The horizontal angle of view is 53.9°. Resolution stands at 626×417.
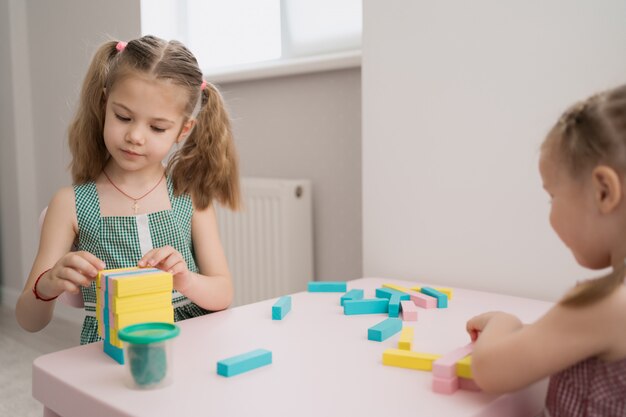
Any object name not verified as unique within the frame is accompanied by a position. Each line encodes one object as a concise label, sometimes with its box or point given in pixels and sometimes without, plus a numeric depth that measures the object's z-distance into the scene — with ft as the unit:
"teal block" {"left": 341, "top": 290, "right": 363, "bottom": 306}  3.55
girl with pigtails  3.43
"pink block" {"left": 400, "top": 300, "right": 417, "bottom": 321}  3.18
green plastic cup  2.16
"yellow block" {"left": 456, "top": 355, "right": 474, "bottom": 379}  2.23
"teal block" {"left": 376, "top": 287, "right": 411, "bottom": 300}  3.55
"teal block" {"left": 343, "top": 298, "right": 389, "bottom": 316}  3.31
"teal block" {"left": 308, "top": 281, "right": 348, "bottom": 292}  3.85
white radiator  5.83
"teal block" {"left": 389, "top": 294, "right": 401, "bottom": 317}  3.29
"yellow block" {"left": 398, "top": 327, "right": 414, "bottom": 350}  2.63
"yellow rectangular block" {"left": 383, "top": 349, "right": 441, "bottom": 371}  2.44
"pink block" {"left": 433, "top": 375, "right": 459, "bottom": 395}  2.20
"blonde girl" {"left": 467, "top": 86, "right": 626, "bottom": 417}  1.89
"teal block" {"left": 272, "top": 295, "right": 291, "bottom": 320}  3.18
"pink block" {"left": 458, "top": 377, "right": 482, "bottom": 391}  2.23
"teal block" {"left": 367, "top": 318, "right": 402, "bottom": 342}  2.82
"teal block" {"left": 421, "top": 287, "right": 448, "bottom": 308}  3.49
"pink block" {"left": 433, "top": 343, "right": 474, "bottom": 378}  2.22
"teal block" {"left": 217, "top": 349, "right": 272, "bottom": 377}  2.35
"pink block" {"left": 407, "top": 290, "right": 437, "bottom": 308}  3.46
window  6.18
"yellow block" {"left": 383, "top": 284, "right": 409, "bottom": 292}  3.78
